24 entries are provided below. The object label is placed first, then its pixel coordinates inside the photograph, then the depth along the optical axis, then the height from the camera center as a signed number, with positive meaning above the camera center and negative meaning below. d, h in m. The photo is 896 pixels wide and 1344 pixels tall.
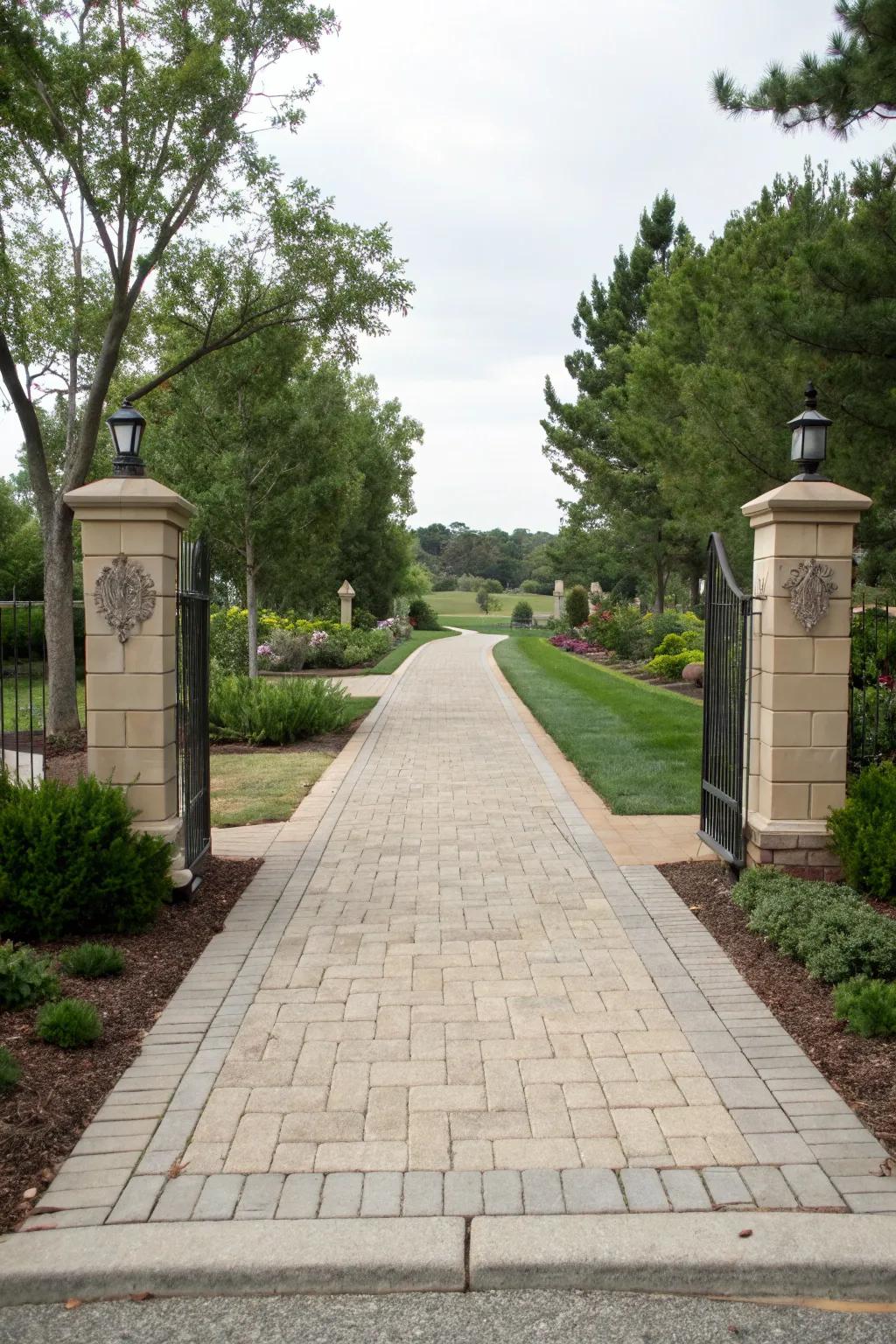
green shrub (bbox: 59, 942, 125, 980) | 5.12 -1.76
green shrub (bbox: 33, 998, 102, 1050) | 4.30 -1.74
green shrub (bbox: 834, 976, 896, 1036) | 4.34 -1.68
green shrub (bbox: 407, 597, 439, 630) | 56.25 -1.37
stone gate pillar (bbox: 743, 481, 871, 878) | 6.26 -0.42
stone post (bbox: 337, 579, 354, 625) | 36.75 -0.42
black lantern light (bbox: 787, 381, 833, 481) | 6.35 +0.87
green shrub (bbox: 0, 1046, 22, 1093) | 3.82 -1.71
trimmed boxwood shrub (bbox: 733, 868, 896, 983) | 4.96 -1.64
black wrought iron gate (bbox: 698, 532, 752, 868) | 6.73 -0.79
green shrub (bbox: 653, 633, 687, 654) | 24.14 -1.17
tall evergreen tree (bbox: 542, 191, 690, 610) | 28.53 +4.75
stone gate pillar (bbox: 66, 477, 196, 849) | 5.90 -0.25
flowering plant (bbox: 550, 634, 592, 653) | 34.94 -1.80
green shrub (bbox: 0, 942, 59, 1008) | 4.63 -1.68
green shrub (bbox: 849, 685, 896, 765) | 7.77 -0.97
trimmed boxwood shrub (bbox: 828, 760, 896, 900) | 5.95 -1.34
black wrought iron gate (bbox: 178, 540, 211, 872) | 6.53 -0.71
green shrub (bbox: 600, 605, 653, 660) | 28.02 -1.16
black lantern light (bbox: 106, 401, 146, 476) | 6.16 +0.86
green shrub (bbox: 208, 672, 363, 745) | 13.87 -1.58
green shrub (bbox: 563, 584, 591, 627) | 40.94 -0.63
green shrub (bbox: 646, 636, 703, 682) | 22.53 -1.51
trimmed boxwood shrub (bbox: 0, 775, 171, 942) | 5.50 -1.41
